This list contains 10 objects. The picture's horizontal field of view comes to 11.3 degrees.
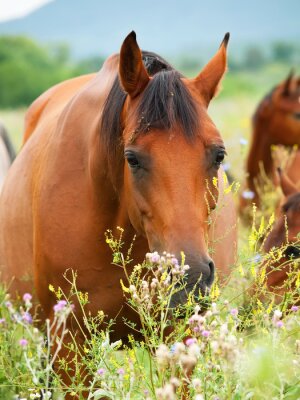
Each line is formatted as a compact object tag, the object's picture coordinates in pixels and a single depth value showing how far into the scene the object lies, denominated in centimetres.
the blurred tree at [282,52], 15200
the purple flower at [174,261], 526
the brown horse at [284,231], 908
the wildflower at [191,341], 483
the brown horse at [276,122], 1822
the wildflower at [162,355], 419
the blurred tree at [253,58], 15143
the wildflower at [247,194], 1377
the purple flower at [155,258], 525
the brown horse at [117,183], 611
